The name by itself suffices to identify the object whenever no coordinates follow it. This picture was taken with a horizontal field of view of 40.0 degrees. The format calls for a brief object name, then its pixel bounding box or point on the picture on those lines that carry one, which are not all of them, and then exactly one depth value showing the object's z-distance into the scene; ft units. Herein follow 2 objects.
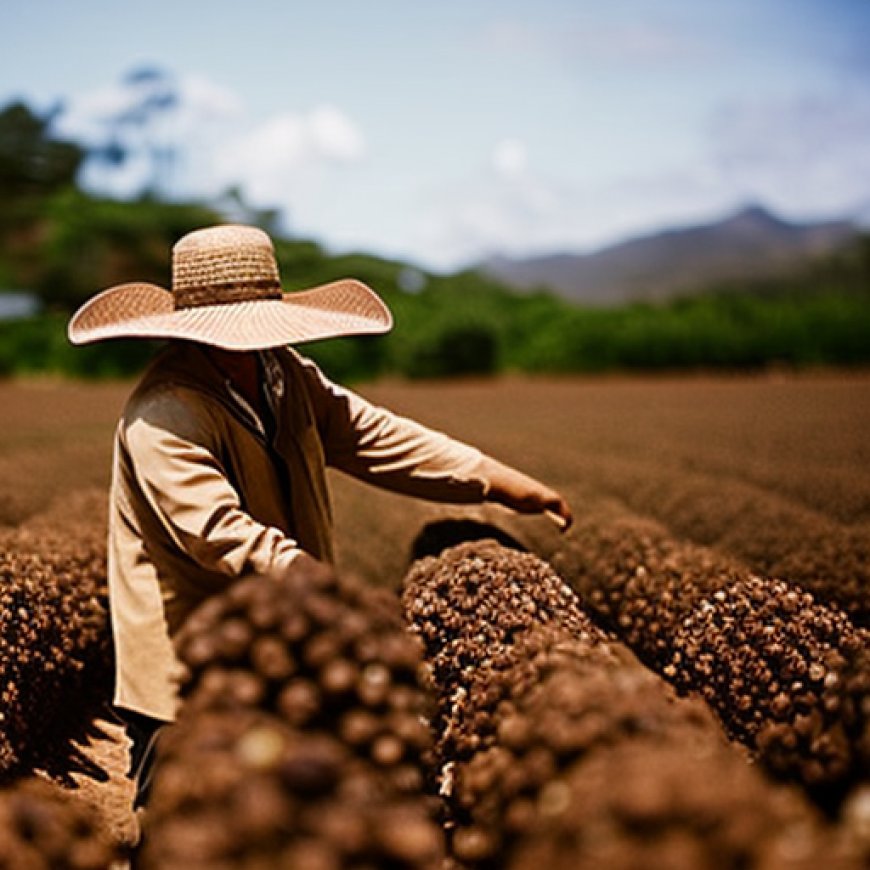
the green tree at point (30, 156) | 195.93
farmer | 9.57
